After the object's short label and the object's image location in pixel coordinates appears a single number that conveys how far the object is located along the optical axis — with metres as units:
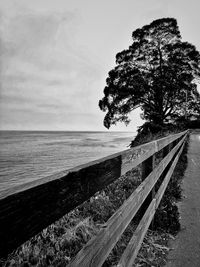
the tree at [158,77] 20.81
